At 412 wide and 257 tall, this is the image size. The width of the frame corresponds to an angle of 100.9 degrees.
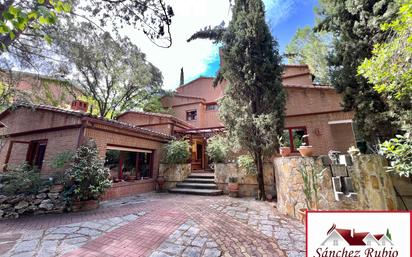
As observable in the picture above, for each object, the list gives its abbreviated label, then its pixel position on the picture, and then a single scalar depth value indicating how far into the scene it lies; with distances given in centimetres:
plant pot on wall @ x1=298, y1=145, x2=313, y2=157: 511
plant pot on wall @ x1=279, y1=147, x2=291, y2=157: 608
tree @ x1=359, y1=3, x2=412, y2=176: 310
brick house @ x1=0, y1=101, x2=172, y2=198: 676
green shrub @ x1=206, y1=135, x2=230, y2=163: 847
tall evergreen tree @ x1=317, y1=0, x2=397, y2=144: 576
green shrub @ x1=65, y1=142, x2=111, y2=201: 557
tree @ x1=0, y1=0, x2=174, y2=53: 186
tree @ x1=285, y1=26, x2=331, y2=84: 1579
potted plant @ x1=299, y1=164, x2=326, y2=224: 467
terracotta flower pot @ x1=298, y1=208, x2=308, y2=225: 450
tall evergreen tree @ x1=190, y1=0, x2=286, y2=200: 715
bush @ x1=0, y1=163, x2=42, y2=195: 537
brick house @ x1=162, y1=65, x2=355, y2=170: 884
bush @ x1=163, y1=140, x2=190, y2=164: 948
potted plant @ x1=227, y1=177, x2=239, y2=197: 761
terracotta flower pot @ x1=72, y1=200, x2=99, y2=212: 553
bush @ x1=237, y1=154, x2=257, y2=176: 747
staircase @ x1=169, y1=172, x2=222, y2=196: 818
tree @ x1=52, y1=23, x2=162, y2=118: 802
